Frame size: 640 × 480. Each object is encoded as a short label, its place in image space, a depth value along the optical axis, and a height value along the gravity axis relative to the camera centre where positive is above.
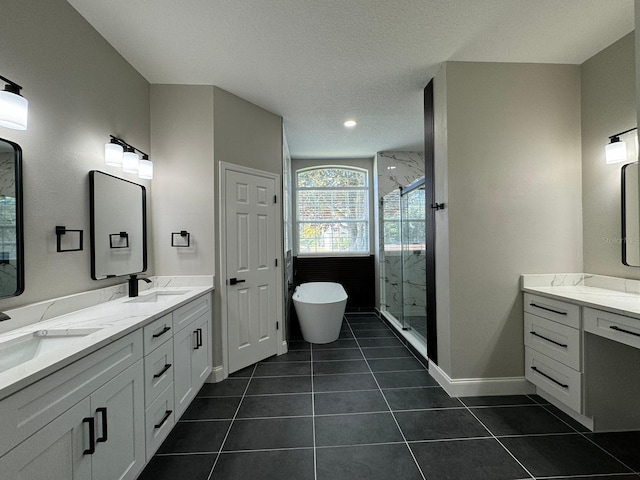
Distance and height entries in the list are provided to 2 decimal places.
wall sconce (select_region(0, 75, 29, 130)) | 1.17 +0.58
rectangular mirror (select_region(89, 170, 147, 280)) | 1.85 +0.11
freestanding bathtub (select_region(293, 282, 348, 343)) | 3.36 -0.96
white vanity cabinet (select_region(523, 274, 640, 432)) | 1.70 -0.80
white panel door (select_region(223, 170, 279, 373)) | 2.66 -0.27
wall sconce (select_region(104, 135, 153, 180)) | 1.93 +0.62
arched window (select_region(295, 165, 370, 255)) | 4.94 +0.51
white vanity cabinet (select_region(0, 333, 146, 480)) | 0.81 -0.65
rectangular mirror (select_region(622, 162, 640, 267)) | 1.92 +0.13
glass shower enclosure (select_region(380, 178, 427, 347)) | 3.12 -0.29
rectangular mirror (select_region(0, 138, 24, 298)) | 1.28 +0.10
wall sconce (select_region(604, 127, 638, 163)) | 1.95 +0.62
